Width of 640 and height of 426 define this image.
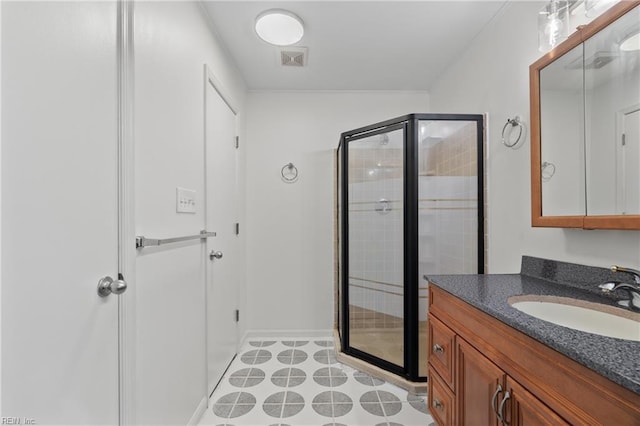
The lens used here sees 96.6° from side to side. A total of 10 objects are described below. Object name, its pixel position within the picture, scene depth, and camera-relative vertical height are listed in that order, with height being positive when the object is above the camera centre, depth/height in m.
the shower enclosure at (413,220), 1.96 -0.05
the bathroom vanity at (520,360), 0.59 -0.40
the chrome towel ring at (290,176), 2.81 +0.38
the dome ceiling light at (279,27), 1.76 +1.22
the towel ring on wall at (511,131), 1.60 +0.49
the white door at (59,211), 0.65 +0.01
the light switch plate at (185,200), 1.41 +0.08
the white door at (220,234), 1.85 -0.15
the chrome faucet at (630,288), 0.91 -0.24
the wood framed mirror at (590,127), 1.03 +0.36
